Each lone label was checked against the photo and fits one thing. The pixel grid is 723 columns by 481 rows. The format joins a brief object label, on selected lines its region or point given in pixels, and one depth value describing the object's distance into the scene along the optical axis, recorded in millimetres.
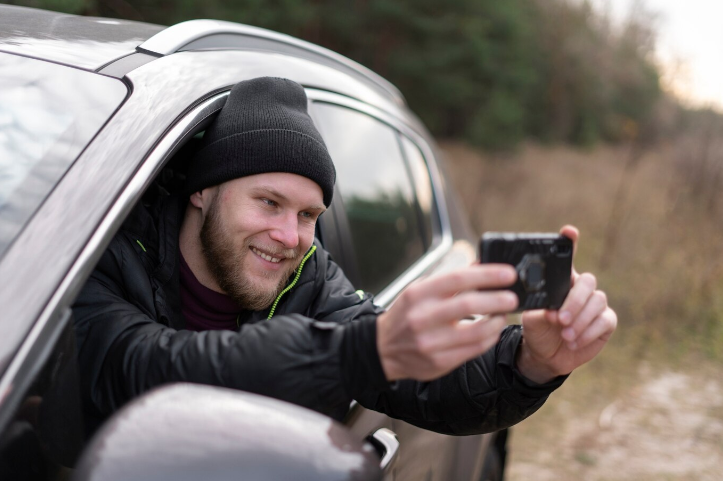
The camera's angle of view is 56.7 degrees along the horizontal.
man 1096
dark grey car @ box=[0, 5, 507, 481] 893
